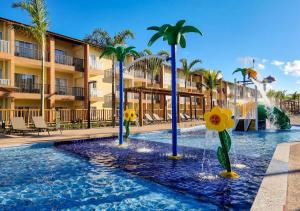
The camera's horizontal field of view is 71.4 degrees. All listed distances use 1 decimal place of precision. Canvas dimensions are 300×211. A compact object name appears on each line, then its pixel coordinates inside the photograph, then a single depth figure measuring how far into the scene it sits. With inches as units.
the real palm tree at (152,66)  1091.5
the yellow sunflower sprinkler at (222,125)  185.1
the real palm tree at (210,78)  1300.9
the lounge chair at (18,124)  443.4
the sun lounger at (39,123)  455.0
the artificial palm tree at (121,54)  361.7
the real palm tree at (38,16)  600.7
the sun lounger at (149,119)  775.0
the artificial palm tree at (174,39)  273.6
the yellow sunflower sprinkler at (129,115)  394.4
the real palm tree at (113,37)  751.1
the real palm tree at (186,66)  1265.8
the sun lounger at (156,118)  807.8
